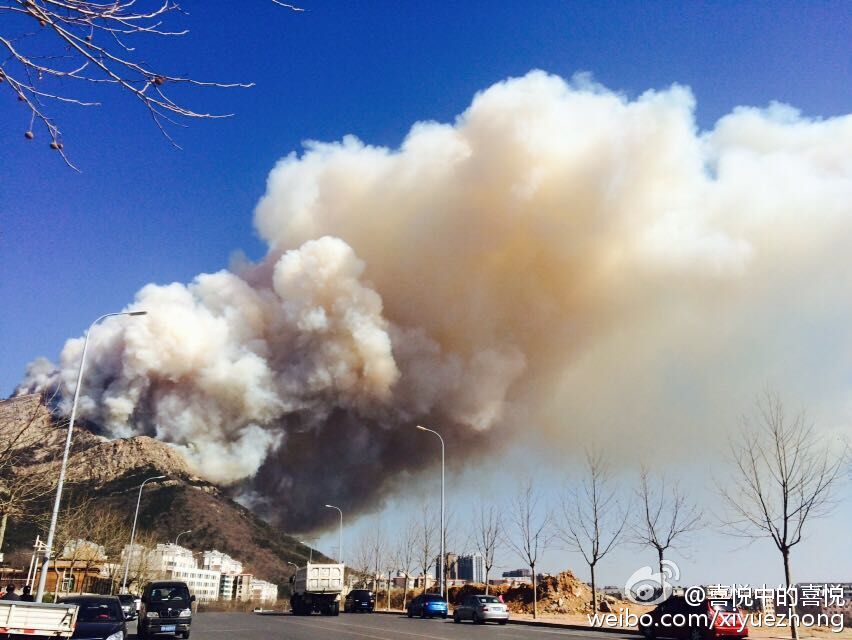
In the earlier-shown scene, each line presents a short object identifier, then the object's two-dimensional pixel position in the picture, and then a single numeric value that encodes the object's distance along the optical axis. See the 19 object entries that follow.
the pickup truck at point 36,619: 11.95
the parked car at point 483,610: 32.59
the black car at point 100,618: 15.62
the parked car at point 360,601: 48.84
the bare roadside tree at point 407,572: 61.70
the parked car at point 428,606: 40.09
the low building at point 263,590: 175.88
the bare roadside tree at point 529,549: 45.13
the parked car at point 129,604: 38.97
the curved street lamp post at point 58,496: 21.36
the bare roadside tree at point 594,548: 38.88
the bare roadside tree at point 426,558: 64.24
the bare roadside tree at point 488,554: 53.88
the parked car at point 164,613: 20.58
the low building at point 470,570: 134.88
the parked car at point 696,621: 19.14
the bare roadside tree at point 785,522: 24.93
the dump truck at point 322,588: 39.59
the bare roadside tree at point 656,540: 35.97
